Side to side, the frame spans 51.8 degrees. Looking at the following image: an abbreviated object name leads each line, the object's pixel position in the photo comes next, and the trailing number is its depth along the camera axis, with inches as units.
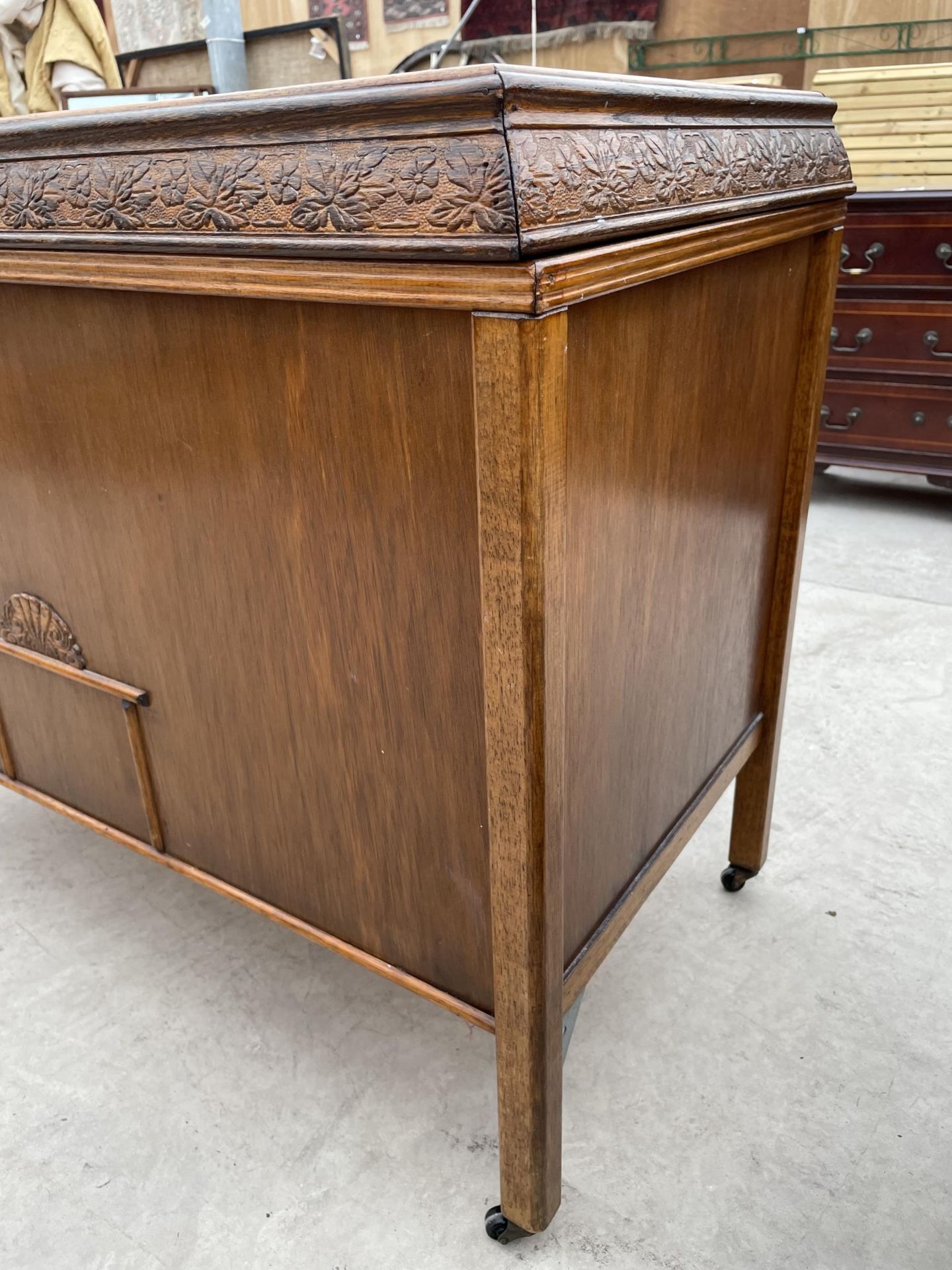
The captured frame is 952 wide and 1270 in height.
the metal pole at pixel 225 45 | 87.5
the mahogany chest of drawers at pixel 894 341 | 107.3
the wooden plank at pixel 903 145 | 109.3
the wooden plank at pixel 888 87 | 108.1
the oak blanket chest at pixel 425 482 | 25.8
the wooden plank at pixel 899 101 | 108.7
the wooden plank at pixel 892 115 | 108.7
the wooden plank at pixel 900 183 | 109.9
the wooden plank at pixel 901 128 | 108.7
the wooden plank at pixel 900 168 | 109.6
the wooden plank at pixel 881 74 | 107.8
